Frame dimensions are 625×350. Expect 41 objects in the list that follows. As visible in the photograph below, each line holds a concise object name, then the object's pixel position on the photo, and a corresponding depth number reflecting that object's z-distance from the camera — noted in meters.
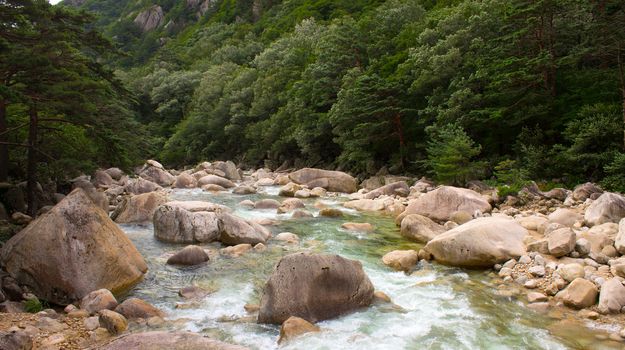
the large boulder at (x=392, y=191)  21.22
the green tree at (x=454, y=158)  20.09
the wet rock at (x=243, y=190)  25.41
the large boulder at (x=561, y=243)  9.72
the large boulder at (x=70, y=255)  8.58
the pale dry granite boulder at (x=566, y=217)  12.37
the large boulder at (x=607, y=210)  11.77
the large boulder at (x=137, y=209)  16.23
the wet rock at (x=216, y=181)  28.55
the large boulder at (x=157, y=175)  32.34
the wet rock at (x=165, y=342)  5.59
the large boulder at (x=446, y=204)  15.25
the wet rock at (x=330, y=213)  17.36
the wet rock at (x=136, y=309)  7.90
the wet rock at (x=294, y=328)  7.02
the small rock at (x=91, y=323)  7.37
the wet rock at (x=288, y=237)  13.45
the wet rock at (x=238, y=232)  13.00
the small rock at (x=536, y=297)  8.35
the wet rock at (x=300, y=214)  17.17
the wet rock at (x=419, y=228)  13.04
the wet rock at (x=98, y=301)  8.09
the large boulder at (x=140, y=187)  26.41
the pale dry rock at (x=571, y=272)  8.67
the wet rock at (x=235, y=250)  12.05
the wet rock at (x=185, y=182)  29.31
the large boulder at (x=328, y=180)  25.39
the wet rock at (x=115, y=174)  31.78
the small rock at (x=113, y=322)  7.34
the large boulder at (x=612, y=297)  7.55
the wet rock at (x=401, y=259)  10.73
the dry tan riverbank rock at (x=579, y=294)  7.91
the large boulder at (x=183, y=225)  13.34
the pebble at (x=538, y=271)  9.28
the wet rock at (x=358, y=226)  14.92
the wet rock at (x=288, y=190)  24.02
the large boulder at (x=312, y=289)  7.71
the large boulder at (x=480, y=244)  10.34
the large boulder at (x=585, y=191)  15.41
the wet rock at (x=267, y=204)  19.38
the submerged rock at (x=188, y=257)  11.20
